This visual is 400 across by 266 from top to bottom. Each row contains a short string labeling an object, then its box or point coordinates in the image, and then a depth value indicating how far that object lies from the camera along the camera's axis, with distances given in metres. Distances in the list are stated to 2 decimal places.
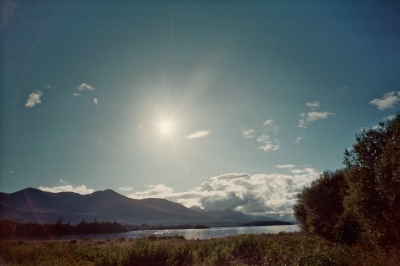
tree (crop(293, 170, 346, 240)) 39.03
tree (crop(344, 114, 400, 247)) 18.09
